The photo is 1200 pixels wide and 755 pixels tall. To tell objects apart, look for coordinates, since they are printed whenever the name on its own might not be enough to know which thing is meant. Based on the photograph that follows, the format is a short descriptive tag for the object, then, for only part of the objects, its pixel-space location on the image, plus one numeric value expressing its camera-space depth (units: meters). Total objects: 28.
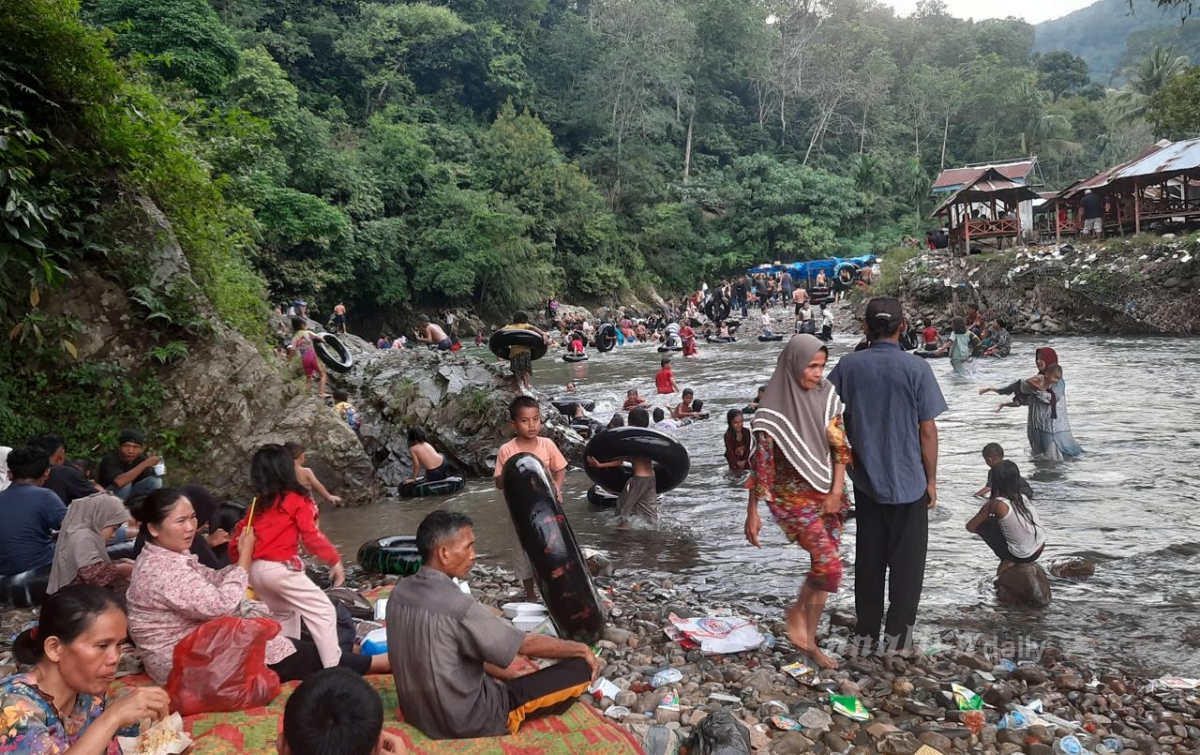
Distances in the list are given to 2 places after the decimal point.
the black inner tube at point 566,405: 14.46
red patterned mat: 3.38
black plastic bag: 3.59
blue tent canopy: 44.00
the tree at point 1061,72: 70.99
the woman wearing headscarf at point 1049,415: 9.26
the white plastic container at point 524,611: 5.41
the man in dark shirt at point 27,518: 5.75
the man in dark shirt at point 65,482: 6.79
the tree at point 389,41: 43.09
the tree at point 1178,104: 27.92
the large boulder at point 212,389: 9.27
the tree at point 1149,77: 53.44
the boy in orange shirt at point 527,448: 5.68
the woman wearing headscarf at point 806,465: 4.67
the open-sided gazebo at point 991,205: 32.12
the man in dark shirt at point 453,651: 3.22
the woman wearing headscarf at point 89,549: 5.10
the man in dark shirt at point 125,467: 7.75
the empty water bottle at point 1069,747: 3.72
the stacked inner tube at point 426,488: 10.65
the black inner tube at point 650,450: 8.56
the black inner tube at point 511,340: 13.84
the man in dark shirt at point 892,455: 4.61
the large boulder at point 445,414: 11.98
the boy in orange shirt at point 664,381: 17.16
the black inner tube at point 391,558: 7.01
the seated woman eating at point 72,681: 2.82
